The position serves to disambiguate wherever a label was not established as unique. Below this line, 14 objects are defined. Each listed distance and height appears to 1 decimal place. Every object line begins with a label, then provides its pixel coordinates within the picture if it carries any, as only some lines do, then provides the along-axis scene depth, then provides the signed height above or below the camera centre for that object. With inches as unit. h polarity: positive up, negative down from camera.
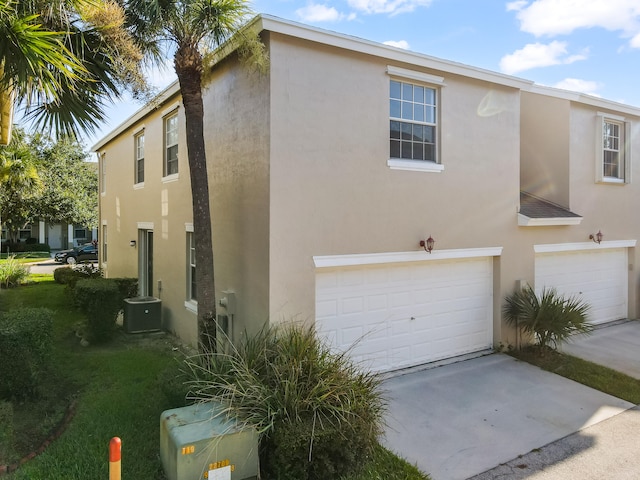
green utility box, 177.2 -86.3
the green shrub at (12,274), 752.3 -68.0
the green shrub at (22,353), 248.8 -67.3
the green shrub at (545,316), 354.9 -64.2
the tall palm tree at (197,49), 250.2 +112.4
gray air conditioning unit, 430.9 -77.2
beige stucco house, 288.2 +32.2
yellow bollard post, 140.9 -70.3
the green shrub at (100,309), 399.2 -67.2
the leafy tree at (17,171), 644.1 +94.7
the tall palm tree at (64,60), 230.2 +100.6
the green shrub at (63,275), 663.8 -63.0
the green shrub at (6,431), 203.2 -93.0
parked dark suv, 1239.5 -56.9
